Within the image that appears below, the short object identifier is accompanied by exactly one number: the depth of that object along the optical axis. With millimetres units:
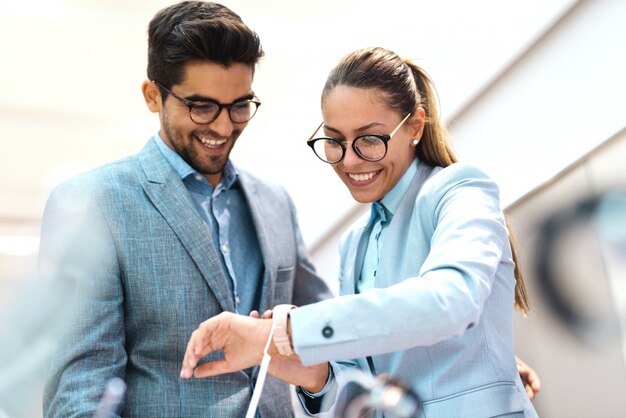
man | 1377
